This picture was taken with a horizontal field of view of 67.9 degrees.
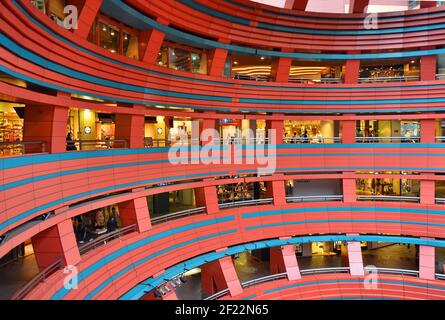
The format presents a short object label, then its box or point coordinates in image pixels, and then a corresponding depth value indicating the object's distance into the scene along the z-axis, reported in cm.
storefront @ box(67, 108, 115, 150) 1480
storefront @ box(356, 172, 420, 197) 2023
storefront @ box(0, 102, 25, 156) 1220
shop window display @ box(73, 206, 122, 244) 1236
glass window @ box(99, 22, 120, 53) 1244
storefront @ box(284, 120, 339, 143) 2006
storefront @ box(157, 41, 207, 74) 1560
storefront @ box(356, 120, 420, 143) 1988
